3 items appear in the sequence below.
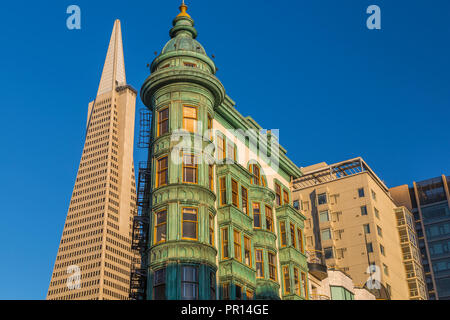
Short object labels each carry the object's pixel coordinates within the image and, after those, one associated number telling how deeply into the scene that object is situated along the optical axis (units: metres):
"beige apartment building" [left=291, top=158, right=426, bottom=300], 96.25
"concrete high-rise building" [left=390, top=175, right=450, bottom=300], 126.19
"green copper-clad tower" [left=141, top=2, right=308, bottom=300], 40.16
